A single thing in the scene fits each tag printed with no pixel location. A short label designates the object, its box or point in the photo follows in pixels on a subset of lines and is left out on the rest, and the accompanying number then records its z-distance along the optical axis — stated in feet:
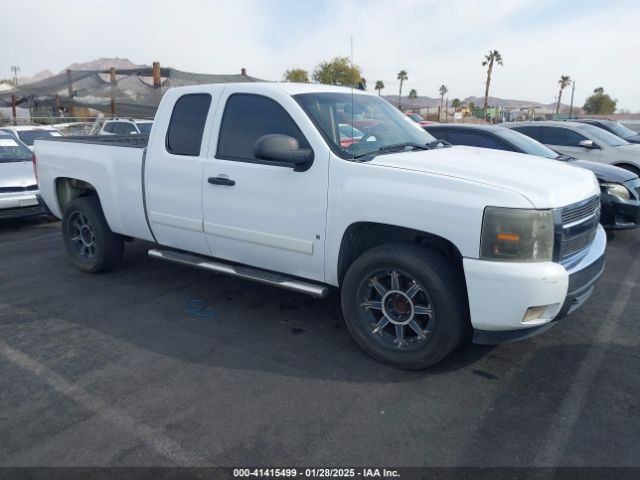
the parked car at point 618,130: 46.62
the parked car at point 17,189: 26.53
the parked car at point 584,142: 30.60
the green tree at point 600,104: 275.39
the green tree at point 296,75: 152.25
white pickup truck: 10.43
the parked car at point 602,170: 22.70
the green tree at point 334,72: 146.83
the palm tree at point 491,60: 211.20
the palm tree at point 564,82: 287.69
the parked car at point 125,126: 51.21
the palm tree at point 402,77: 280.29
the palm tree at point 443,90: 373.32
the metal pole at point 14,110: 64.51
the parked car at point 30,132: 42.86
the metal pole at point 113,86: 61.86
